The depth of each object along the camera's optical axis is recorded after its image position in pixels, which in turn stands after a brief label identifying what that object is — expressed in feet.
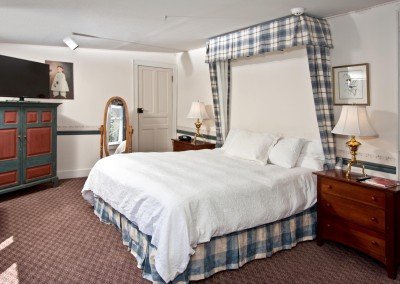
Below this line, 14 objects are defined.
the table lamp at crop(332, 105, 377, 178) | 9.14
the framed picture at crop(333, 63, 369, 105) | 10.26
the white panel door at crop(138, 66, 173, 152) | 19.97
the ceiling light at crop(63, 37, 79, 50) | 15.07
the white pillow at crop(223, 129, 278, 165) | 11.94
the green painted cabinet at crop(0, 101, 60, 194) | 13.84
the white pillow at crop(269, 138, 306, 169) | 11.21
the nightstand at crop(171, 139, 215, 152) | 16.33
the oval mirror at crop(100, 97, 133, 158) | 18.57
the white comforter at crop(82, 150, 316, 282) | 7.39
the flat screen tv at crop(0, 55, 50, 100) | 14.16
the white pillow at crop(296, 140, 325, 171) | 11.04
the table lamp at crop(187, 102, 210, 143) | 16.62
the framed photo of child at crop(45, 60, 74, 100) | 17.39
